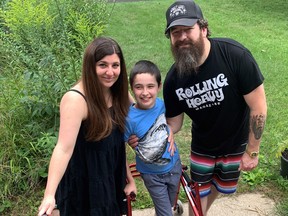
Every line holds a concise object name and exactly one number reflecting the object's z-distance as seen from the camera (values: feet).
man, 5.54
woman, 4.77
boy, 5.67
